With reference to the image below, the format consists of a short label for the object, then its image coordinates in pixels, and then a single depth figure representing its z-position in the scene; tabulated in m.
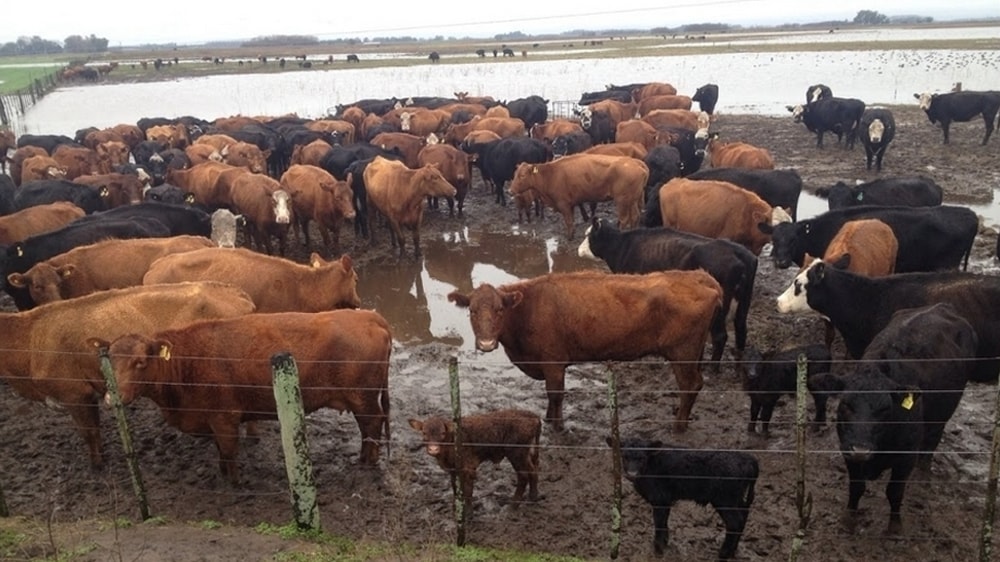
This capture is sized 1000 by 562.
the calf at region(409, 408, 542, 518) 5.77
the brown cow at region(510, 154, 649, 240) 14.14
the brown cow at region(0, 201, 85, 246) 11.77
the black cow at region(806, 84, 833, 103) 26.50
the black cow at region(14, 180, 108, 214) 14.17
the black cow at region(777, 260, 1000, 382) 6.98
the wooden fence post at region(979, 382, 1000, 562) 4.58
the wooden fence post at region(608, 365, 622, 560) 4.70
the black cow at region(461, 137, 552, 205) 17.25
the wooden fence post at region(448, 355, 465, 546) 4.77
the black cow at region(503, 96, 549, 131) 26.70
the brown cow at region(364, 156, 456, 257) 13.79
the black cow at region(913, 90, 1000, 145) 20.38
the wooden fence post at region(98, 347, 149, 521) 5.27
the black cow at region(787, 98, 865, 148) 21.06
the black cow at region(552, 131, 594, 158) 19.05
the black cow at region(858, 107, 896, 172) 17.64
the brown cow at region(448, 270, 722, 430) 7.23
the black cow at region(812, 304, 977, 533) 5.35
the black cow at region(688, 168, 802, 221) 12.72
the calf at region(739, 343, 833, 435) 6.79
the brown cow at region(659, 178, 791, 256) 11.30
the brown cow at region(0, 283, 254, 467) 6.67
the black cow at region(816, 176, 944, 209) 11.85
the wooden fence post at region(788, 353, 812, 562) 4.61
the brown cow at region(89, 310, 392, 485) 6.21
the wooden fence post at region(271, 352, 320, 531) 4.99
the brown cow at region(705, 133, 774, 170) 15.05
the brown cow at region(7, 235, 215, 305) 8.73
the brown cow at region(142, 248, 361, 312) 8.52
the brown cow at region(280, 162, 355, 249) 13.64
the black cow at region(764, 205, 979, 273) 9.62
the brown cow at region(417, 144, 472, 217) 16.45
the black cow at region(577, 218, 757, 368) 8.59
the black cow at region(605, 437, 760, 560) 5.17
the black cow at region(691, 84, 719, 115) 29.47
